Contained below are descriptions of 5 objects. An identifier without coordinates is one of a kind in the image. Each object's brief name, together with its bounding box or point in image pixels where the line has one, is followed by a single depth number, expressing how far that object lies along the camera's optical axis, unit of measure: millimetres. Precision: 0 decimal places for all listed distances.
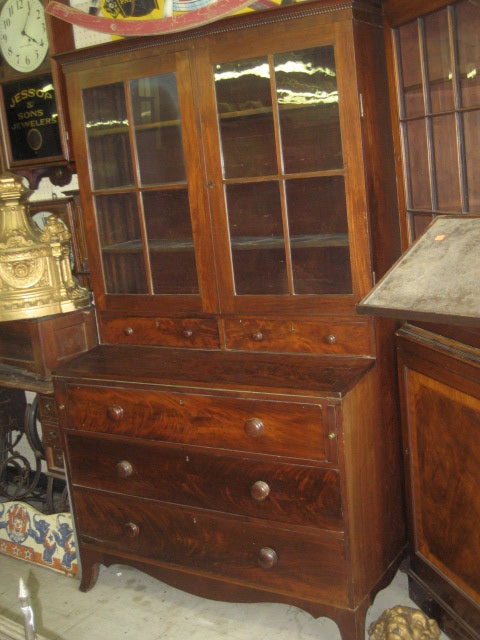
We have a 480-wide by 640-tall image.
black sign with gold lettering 3158
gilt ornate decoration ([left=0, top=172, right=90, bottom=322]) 3012
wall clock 3107
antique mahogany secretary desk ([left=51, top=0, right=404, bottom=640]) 2367
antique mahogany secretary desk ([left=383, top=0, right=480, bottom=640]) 2090
